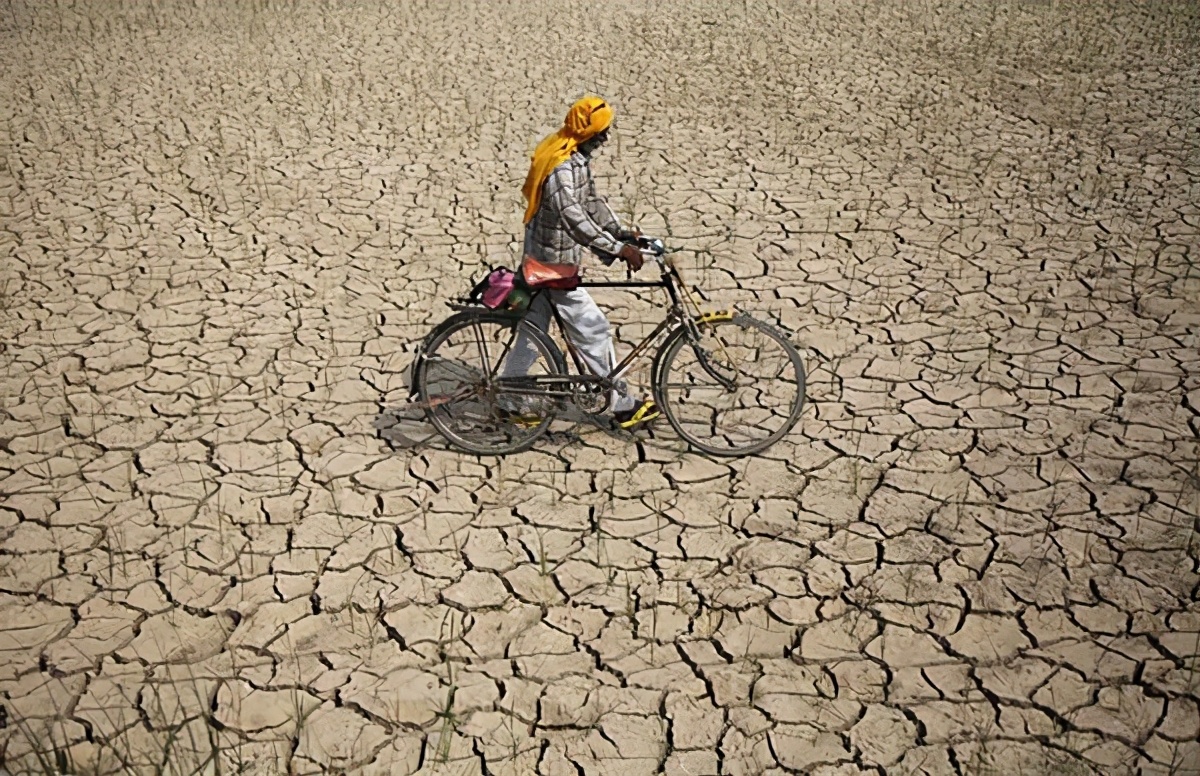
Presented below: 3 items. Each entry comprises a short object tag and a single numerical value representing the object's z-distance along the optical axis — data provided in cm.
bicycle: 461
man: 436
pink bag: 452
